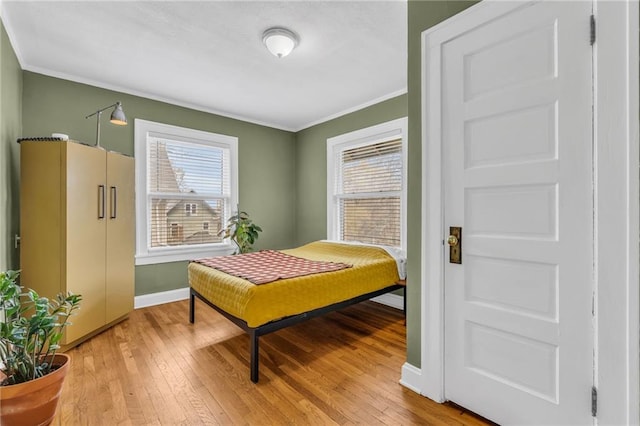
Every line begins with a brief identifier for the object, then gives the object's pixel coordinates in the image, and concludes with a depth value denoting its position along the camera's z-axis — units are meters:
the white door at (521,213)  1.26
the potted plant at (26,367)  1.42
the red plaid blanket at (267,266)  2.36
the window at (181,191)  3.50
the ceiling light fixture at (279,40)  2.22
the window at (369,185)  3.56
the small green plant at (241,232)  3.95
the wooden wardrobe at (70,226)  2.35
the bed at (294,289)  2.06
